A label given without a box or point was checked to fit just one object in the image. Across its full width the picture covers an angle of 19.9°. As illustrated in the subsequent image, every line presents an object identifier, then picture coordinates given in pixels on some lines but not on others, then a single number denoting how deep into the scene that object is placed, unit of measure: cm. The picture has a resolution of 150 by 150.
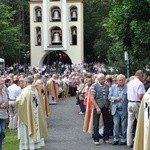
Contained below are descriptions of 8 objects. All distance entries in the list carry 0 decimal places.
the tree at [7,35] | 4114
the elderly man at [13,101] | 1415
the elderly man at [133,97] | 1074
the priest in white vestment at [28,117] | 1019
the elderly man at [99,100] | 1128
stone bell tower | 4725
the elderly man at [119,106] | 1132
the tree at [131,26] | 1144
